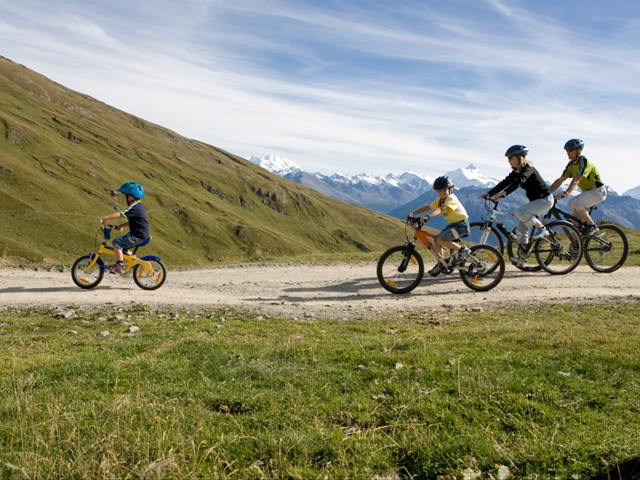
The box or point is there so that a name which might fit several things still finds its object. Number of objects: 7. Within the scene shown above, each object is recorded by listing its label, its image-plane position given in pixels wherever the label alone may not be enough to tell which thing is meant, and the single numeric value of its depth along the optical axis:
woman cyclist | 14.08
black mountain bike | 15.83
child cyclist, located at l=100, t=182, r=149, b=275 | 14.38
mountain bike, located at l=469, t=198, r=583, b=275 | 15.27
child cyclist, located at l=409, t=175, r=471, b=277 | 13.23
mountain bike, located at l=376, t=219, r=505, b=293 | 13.63
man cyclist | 14.85
